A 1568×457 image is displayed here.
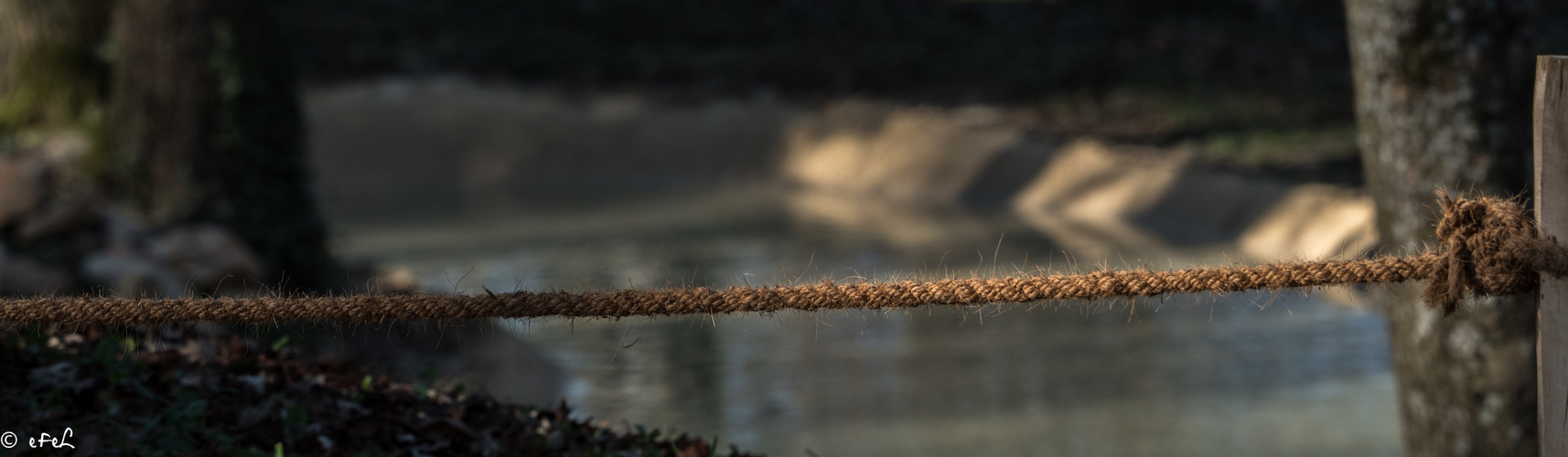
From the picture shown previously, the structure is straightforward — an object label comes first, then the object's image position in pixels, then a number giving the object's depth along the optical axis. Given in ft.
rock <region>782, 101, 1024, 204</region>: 82.58
